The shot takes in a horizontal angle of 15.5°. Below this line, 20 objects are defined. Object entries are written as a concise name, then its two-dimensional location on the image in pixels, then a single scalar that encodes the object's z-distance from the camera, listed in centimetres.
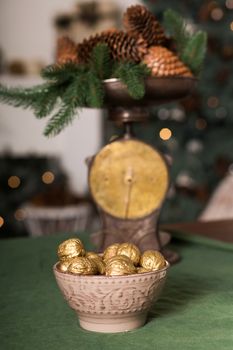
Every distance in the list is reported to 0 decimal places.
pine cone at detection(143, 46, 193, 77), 136
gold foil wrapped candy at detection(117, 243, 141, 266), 103
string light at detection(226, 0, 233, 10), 477
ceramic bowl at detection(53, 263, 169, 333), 97
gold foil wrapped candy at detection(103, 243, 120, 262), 106
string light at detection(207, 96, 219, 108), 481
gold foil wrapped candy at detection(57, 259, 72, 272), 101
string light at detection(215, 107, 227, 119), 480
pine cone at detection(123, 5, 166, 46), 140
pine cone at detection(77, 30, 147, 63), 136
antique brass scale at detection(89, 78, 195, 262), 142
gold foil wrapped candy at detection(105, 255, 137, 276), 98
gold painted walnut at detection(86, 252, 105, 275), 101
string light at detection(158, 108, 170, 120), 478
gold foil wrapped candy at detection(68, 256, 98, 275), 99
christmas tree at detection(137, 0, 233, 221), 475
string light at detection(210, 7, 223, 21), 476
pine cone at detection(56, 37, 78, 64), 142
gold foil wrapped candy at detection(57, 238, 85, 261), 104
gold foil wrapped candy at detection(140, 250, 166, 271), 101
